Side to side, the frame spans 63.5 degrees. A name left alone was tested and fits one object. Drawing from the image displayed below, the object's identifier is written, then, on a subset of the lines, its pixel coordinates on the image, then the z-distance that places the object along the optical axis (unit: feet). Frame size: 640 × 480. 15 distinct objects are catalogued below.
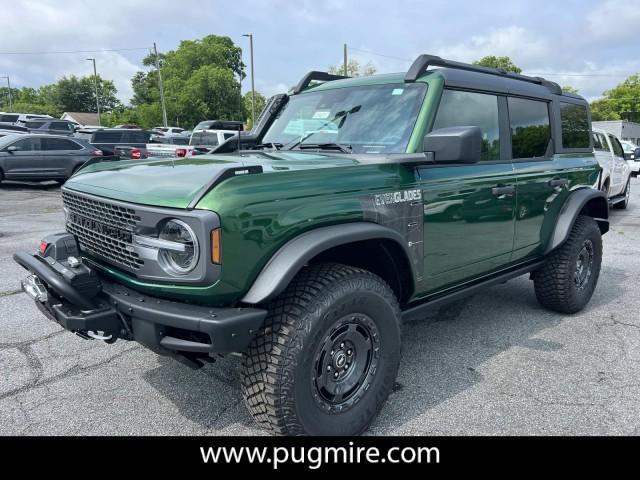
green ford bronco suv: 7.40
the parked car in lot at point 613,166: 33.65
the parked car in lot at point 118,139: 63.72
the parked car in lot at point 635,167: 69.34
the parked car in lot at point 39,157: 47.66
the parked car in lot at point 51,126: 81.92
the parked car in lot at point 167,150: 43.91
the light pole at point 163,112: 150.82
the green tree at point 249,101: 202.48
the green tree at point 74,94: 275.80
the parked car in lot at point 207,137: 54.44
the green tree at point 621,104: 263.08
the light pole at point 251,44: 134.78
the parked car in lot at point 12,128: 70.17
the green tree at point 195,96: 169.17
